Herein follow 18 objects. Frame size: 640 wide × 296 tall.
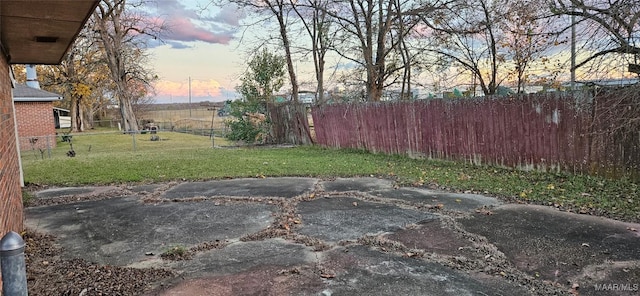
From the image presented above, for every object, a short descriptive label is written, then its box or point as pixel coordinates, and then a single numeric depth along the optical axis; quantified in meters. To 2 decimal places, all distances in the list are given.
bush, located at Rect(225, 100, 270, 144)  16.09
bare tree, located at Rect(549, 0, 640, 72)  5.54
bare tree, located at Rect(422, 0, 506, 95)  11.08
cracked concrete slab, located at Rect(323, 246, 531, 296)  2.86
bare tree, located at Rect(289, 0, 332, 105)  15.00
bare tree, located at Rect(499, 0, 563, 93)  7.46
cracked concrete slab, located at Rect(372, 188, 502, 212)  5.30
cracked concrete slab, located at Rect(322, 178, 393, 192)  6.75
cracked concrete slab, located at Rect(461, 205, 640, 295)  3.08
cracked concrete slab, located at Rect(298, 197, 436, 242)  4.30
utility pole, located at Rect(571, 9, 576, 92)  6.80
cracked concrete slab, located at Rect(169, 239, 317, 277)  3.34
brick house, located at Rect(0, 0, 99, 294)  2.88
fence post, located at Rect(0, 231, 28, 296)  1.50
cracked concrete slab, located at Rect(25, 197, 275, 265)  3.92
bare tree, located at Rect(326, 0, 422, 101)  12.97
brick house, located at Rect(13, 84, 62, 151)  17.45
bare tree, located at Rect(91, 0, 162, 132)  20.95
